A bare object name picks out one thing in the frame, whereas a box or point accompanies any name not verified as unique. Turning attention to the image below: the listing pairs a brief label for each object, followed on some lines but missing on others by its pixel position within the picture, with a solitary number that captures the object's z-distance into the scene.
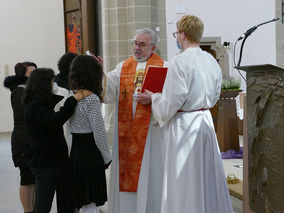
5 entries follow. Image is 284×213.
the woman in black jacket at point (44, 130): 2.87
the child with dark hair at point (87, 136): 2.90
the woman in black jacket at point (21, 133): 3.57
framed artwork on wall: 10.59
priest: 3.47
